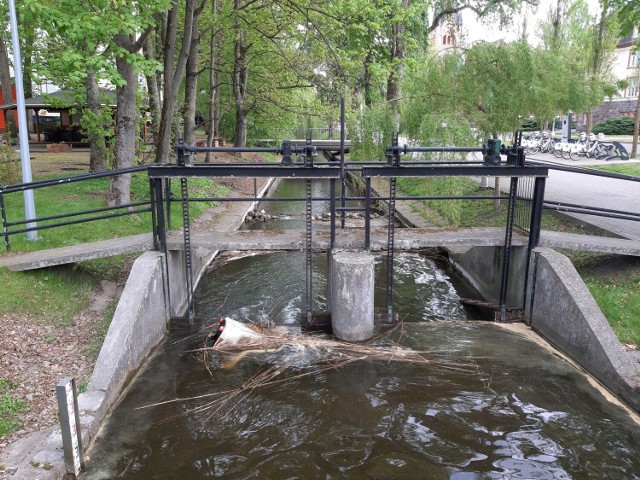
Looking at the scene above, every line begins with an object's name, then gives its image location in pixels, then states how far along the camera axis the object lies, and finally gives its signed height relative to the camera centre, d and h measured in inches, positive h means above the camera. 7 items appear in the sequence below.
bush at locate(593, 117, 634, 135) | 1770.4 +23.8
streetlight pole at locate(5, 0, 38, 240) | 365.4 +0.5
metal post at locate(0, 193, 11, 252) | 338.0 -63.9
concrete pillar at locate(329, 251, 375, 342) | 319.6 -94.8
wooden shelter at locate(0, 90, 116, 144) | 1152.7 +3.4
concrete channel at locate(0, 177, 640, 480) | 204.8 -104.6
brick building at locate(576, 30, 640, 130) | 1953.7 +124.2
